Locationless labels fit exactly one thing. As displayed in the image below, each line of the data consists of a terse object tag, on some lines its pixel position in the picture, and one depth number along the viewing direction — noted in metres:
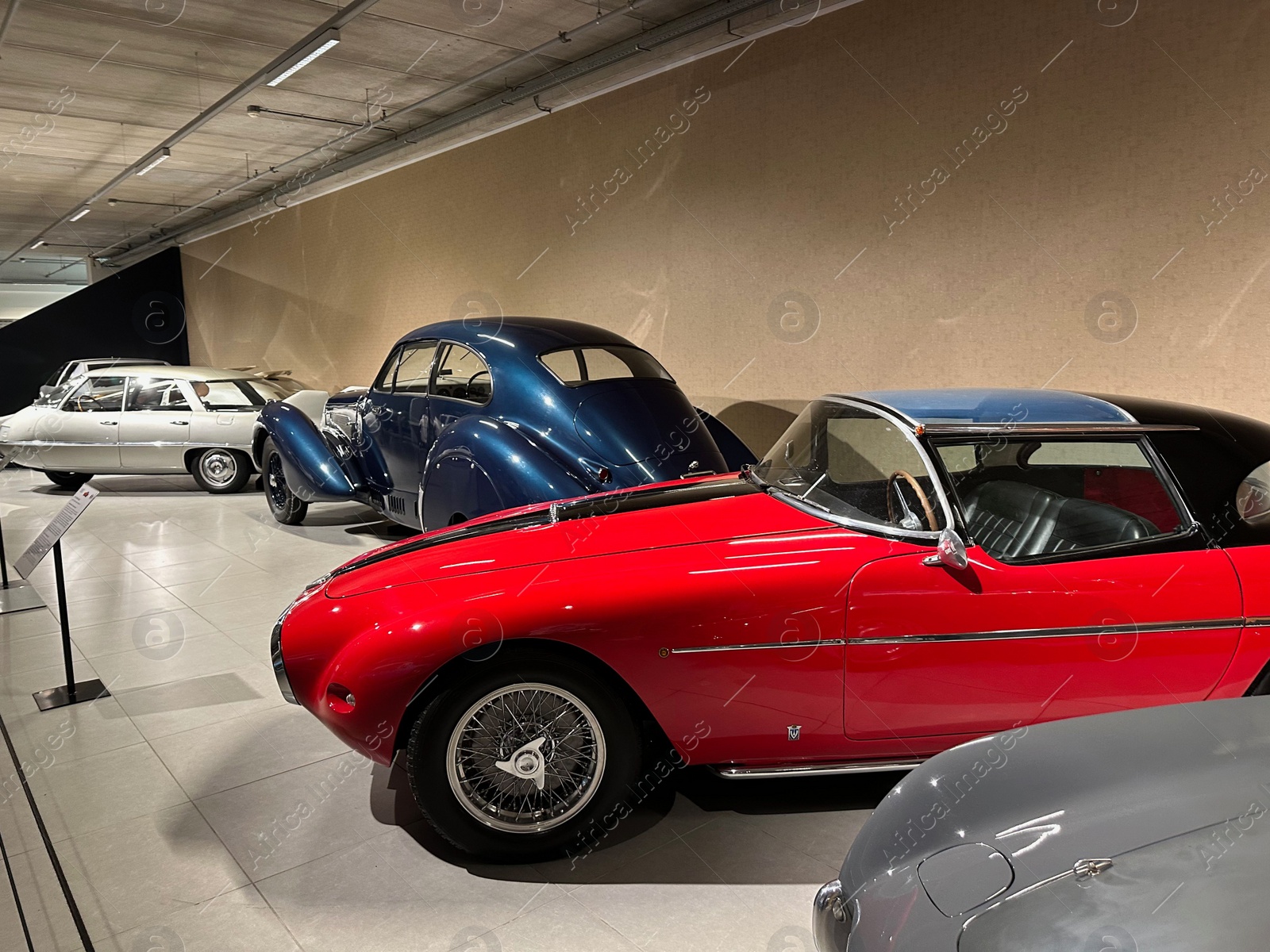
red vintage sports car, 2.61
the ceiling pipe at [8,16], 7.38
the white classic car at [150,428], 9.45
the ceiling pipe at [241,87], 7.47
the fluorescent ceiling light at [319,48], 7.73
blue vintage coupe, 5.25
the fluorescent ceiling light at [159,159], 12.20
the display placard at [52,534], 3.77
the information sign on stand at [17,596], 5.48
